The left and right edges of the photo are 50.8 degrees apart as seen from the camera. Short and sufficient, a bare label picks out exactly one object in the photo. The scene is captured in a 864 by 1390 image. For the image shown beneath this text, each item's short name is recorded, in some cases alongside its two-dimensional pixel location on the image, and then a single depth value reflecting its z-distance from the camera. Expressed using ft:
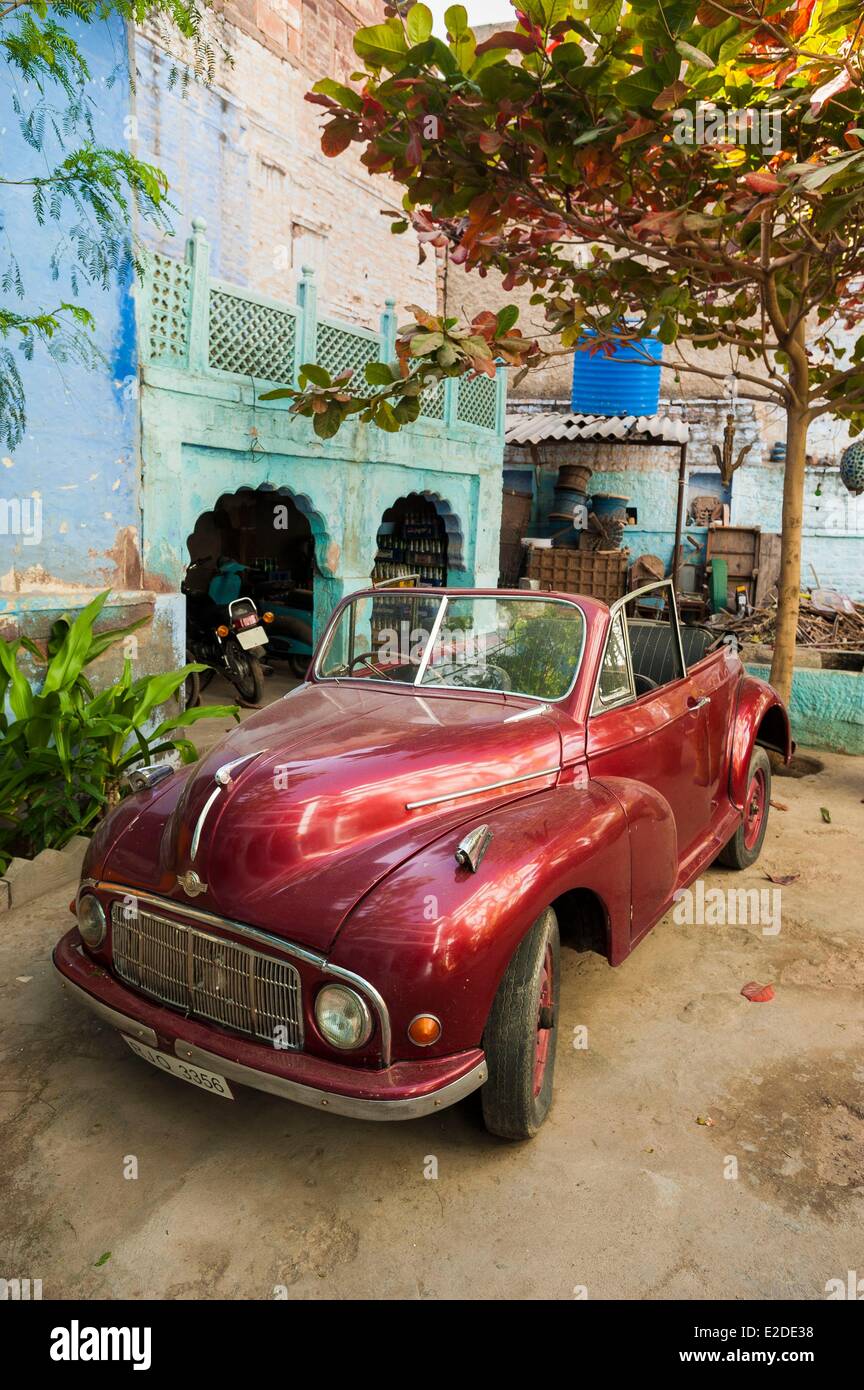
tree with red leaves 13.73
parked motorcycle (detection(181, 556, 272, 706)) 29.48
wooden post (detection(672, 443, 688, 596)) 47.44
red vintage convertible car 7.70
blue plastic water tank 46.78
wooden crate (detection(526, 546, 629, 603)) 45.39
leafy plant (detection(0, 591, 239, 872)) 16.12
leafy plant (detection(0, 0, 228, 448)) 18.40
